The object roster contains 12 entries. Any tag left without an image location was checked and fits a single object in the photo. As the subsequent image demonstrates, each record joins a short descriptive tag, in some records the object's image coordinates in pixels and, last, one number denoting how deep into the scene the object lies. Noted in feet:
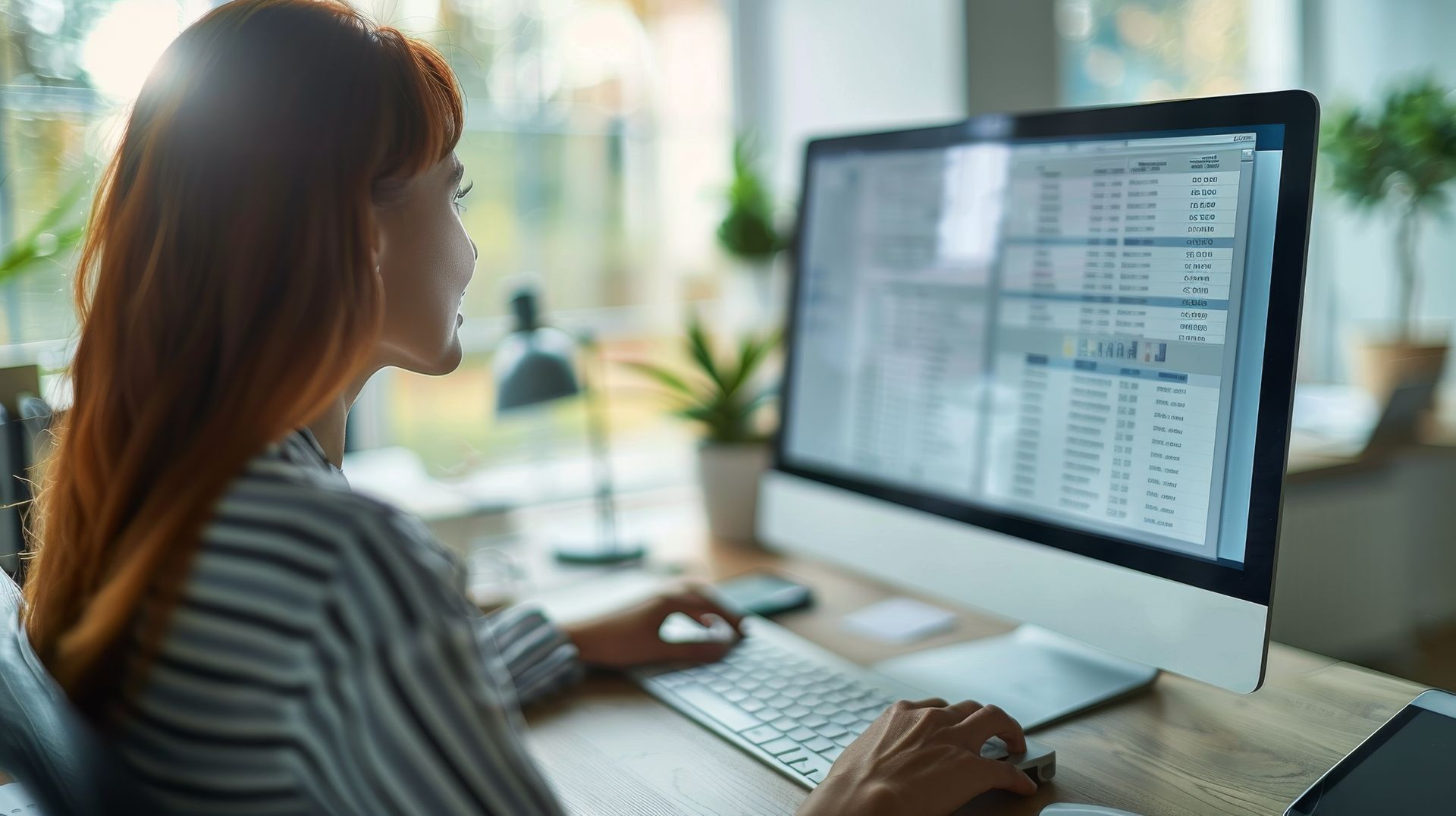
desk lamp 4.54
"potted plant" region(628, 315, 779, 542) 4.94
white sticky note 3.56
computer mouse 2.10
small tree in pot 5.16
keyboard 2.52
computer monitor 2.41
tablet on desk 2.05
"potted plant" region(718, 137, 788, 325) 6.48
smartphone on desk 3.80
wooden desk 2.38
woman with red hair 1.65
